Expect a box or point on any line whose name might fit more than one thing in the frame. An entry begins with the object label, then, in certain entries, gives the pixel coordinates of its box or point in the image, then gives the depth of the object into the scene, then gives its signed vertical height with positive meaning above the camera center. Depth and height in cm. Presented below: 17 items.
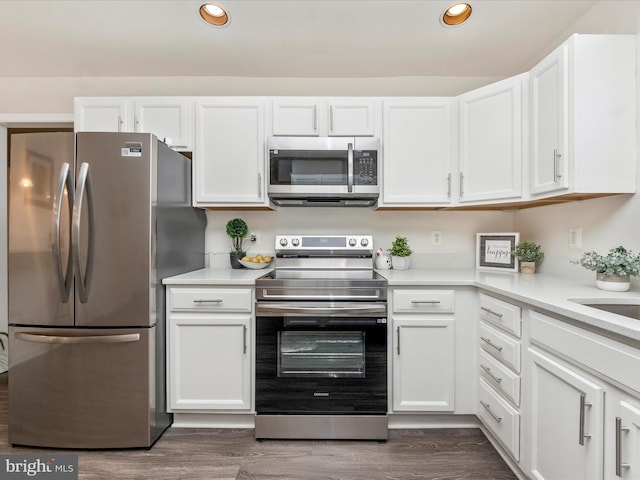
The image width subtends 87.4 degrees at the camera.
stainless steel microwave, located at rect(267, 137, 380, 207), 227 +50
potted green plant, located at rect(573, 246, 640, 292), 148 -12
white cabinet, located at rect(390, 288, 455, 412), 199 -72
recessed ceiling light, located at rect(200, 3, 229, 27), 201 +138
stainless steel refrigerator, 179 -30
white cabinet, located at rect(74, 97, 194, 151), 235 +87
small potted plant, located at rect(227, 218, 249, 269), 259 +2
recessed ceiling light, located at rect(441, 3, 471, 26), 199 +139
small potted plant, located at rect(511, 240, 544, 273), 227 -10
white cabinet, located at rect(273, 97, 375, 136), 234 +87
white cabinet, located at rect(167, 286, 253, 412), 200 -69
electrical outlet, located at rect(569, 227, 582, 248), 197 +2
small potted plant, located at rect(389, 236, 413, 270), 251 -11
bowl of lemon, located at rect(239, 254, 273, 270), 252 -17
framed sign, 238 -8
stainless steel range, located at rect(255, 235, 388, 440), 193 -69
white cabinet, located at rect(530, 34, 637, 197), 160 +61
